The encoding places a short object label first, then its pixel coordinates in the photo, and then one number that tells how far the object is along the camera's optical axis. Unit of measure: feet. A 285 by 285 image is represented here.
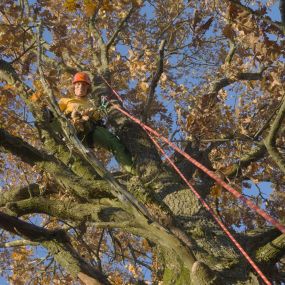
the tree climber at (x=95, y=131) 35.50
